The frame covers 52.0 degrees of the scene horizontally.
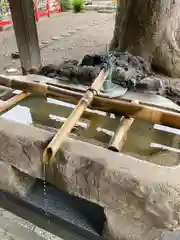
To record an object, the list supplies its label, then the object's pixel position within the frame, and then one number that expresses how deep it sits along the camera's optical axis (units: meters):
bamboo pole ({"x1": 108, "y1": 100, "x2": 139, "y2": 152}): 0.90
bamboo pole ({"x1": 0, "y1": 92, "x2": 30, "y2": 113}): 1.25
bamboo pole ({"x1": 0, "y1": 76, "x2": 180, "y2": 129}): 0.96
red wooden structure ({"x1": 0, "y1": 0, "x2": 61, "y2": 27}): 5.39
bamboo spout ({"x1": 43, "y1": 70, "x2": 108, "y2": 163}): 0.82
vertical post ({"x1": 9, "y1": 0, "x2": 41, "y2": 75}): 2.06
